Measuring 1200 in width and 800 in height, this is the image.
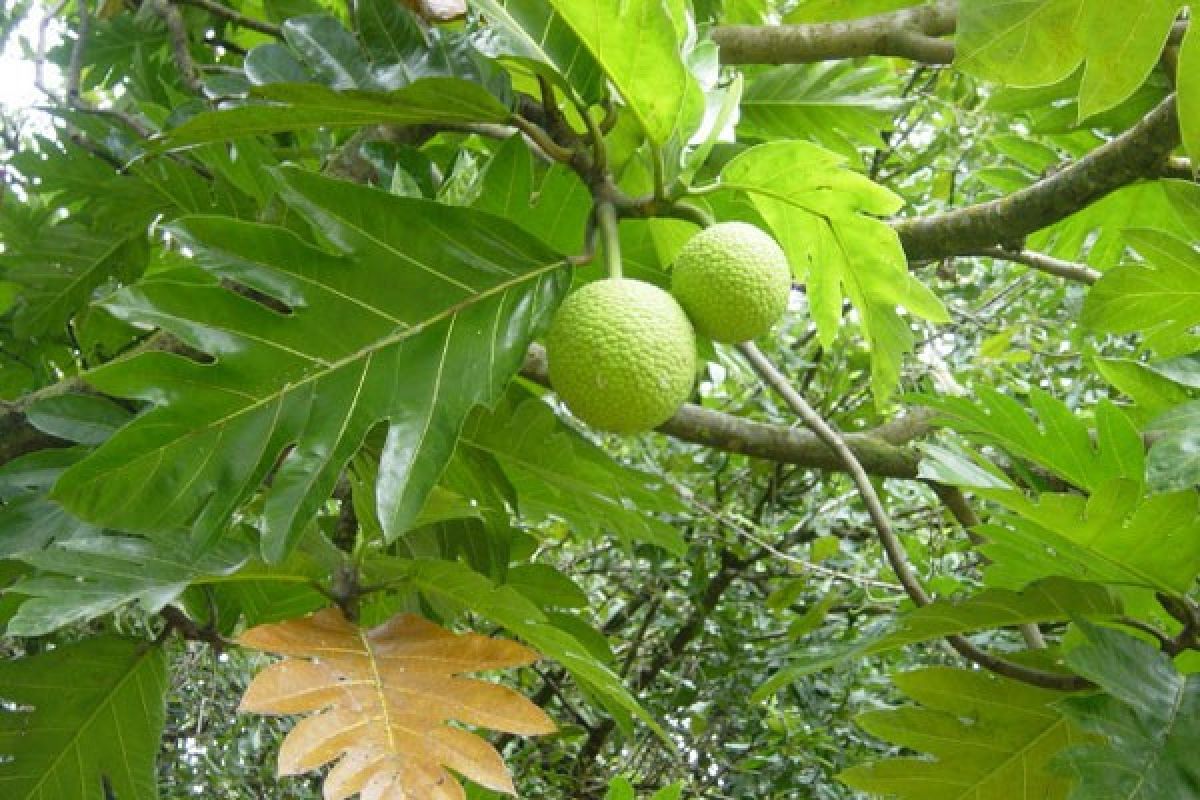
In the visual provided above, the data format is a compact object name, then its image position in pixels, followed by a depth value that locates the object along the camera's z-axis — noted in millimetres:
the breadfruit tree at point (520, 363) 1216
